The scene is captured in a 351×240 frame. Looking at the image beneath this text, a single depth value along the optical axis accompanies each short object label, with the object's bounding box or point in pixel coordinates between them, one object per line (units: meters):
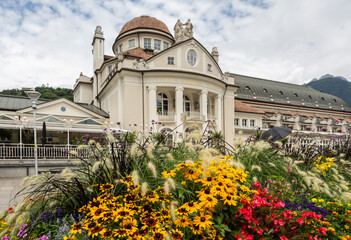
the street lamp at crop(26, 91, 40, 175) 11.37
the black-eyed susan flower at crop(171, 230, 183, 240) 2.22
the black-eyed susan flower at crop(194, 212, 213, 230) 2.22
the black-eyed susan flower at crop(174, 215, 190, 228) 2.30
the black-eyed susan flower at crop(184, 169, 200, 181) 2.89
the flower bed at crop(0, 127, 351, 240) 2.39
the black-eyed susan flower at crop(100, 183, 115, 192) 3.01
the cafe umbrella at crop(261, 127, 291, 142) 9.72
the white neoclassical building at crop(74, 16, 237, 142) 24.89
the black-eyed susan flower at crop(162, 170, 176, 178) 2.80
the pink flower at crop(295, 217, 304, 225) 2.45
